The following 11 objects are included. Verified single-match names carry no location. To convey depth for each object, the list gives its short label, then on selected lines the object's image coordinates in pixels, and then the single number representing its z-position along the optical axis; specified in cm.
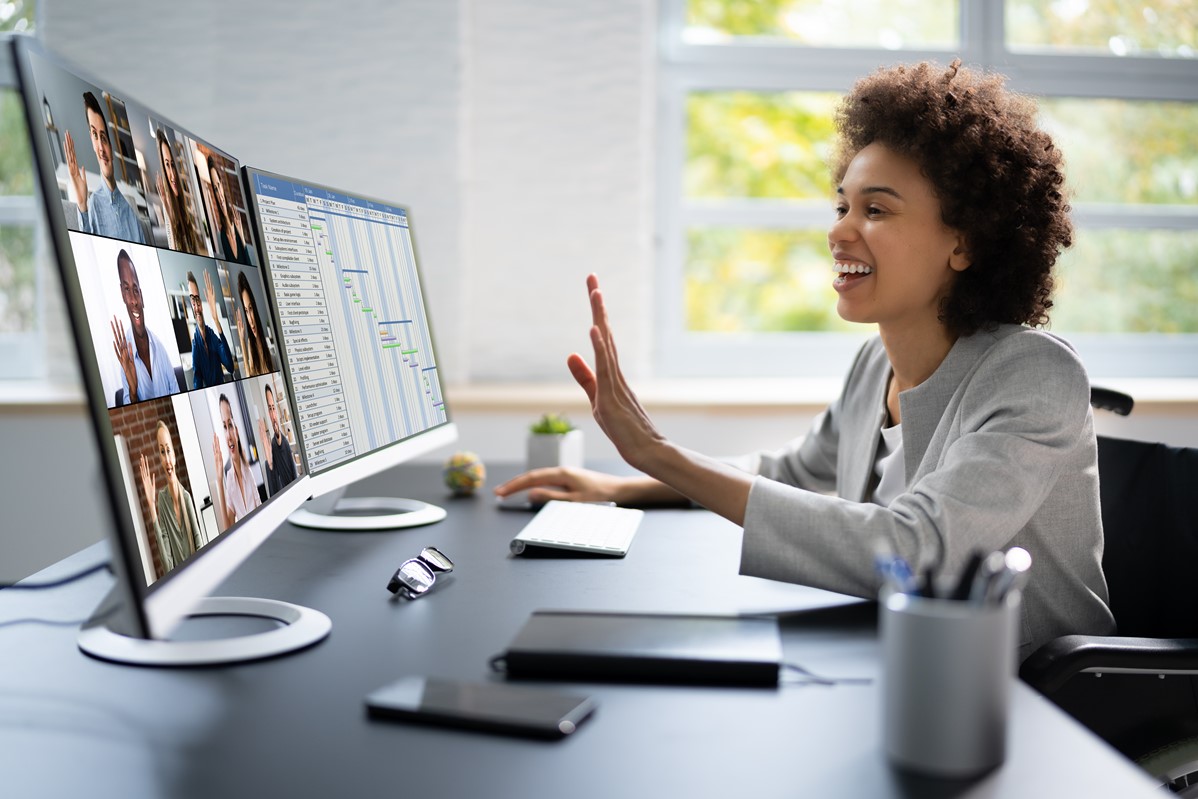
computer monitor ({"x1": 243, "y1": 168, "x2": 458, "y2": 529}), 125
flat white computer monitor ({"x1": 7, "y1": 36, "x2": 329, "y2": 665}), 71
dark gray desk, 67
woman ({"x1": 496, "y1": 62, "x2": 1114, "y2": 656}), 112
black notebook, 85
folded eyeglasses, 111
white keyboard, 132
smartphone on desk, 74
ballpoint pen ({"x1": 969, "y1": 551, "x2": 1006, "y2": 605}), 67
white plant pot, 185
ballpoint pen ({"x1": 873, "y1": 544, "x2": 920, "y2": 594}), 68
